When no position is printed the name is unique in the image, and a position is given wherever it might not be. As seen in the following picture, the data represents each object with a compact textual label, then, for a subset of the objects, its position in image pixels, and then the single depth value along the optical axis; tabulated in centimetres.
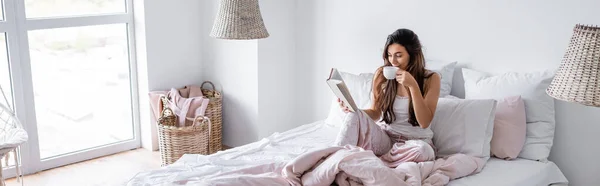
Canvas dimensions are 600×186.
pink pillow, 306
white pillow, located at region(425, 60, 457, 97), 336
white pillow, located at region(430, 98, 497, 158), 304
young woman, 296
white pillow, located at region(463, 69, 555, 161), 307
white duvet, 279
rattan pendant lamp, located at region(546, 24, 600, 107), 217
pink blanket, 257
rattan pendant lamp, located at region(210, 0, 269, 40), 325
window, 385
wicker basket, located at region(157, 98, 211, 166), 398
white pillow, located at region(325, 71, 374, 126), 349
